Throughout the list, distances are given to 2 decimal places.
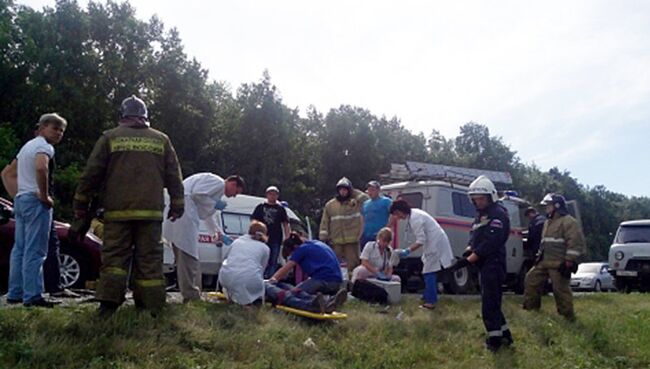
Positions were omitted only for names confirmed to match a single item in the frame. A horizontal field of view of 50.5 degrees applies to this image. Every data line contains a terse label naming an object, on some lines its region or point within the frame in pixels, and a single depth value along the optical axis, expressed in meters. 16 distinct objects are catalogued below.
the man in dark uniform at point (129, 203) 6.04
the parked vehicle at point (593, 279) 26.47
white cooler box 9.73
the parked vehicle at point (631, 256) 18.64
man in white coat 7.99
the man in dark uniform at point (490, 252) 7.61
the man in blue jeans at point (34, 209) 6.54
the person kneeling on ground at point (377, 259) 9.88
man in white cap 10.39
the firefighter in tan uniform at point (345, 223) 10.70
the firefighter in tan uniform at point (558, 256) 10.02
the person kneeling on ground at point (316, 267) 8.24
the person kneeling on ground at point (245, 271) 7.81
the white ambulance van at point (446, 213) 13.66
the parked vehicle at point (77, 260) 9.45
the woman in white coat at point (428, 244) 9.73
